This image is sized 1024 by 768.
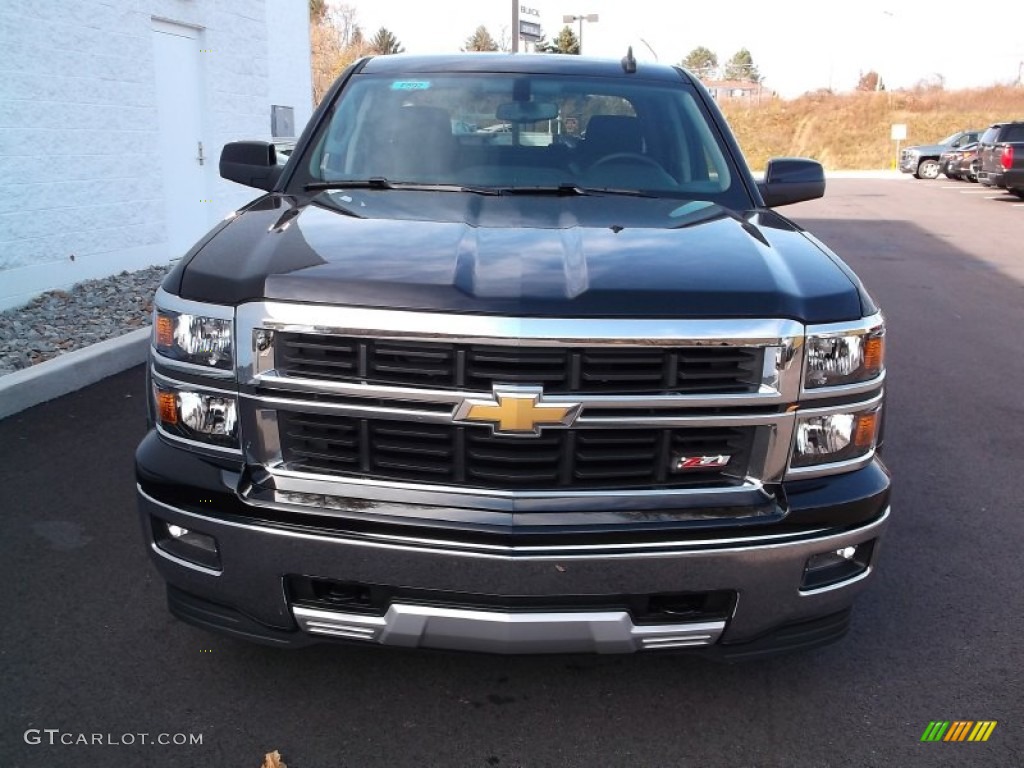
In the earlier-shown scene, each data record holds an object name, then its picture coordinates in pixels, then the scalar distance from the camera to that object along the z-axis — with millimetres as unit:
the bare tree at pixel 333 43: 48769
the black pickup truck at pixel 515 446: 2465
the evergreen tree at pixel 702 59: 119256
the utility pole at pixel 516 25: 17391
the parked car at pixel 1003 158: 23297
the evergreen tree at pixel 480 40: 93438
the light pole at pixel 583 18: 27219
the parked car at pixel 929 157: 34000
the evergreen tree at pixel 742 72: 103375
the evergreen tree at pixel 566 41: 62356
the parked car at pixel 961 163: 30478
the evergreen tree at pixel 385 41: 88988
